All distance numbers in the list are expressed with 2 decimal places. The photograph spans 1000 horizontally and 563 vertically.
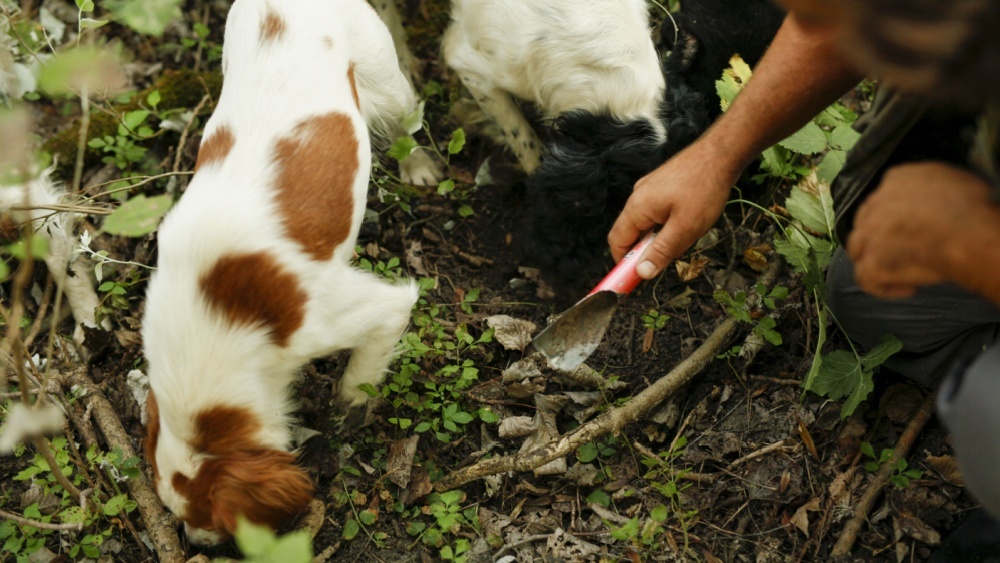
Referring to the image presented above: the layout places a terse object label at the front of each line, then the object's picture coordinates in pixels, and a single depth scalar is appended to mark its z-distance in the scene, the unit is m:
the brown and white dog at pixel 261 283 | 2.16
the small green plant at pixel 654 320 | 2.91
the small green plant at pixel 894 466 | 2.37
